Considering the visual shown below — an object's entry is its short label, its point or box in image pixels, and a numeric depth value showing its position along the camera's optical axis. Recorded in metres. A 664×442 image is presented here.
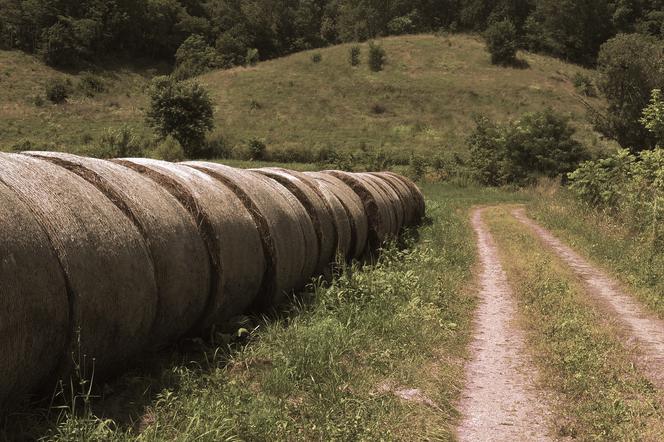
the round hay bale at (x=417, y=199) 17.34
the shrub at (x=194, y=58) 81.31
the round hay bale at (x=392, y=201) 12.19
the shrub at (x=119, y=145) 40.22
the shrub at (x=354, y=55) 72.43
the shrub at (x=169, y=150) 41.91
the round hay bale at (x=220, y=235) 4.92
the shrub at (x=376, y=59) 71.44
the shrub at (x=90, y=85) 71.38
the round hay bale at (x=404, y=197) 14.81
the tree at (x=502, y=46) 73.25
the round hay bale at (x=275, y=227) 5.89
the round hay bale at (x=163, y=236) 4.15
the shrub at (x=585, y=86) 64.25
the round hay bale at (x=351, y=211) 8.83
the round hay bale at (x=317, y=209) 7.41
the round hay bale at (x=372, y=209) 10.52
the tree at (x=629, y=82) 29.81
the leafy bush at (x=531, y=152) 36.72
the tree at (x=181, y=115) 45.91
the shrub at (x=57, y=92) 63.97
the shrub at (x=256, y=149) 46.19
